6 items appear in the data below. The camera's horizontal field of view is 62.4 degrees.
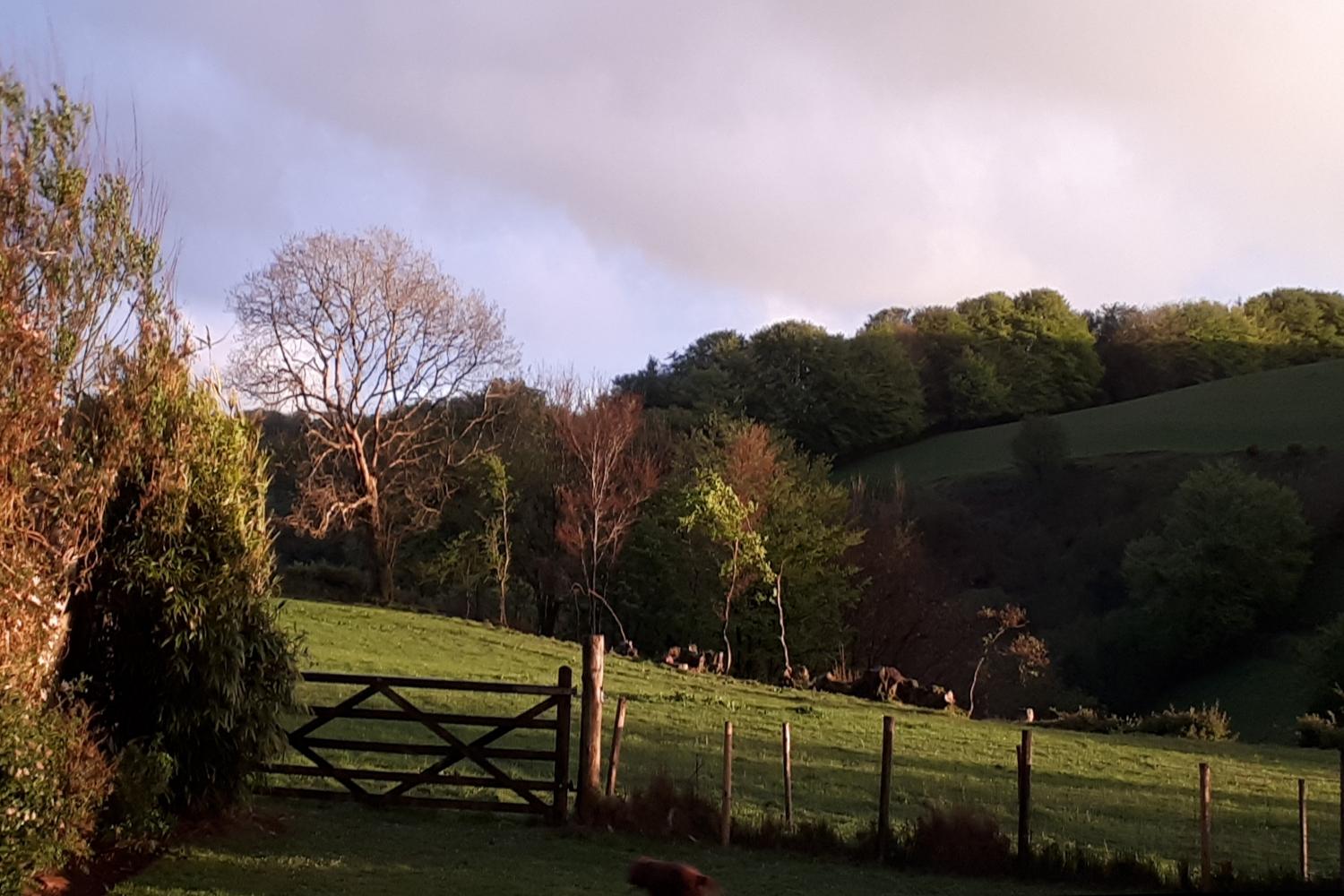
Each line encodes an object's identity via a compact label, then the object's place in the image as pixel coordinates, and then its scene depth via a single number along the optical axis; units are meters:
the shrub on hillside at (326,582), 50.28
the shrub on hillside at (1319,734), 33.28
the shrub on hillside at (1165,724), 33.50
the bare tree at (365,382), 47.19
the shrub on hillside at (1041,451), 94.12
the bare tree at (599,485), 54.31
